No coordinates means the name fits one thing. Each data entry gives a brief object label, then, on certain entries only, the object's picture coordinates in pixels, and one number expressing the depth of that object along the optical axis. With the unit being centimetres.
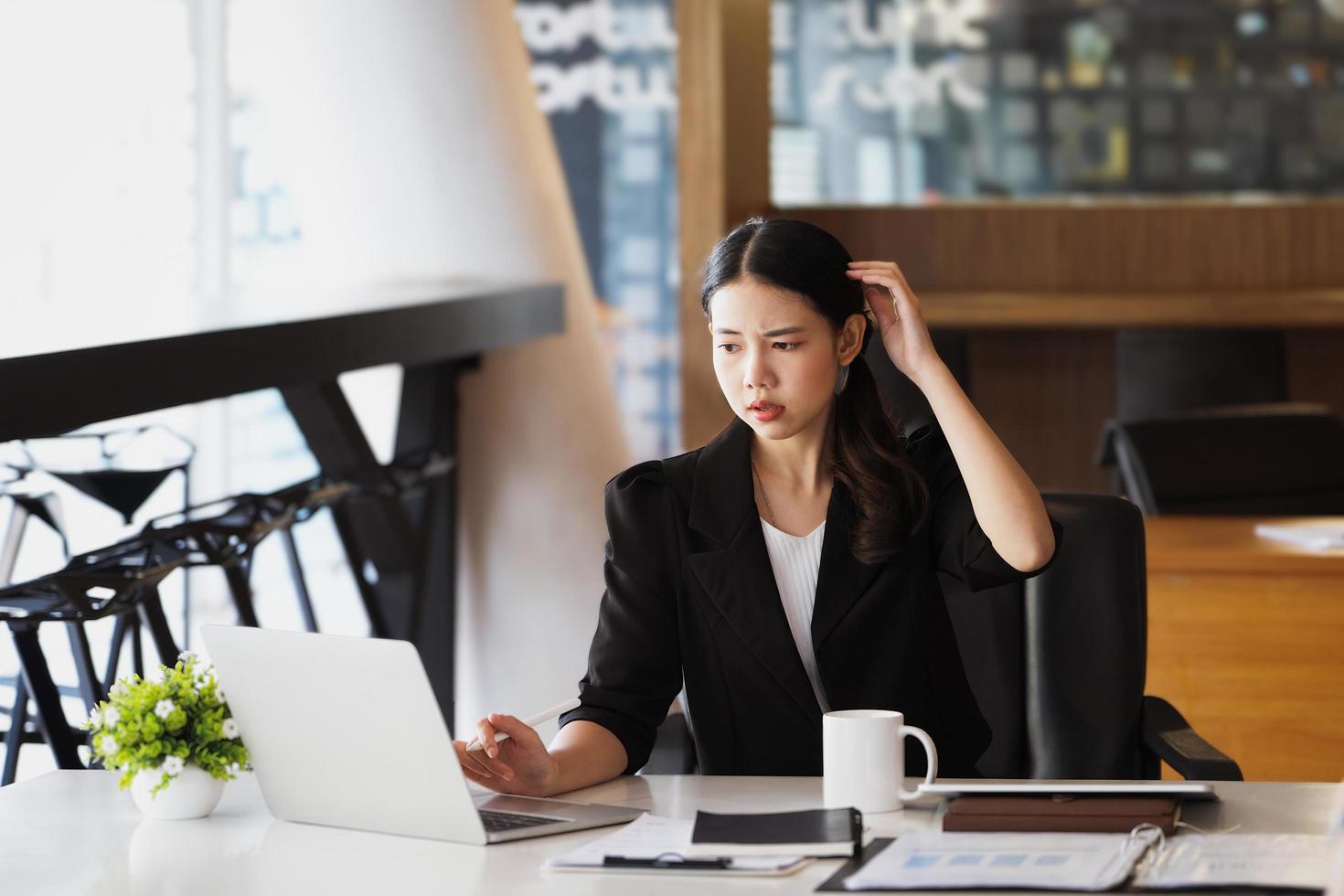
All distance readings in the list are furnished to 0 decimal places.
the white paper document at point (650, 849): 340
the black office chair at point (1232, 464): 638
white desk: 340
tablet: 355
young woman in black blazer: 390
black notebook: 343
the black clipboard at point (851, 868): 335
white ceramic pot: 362
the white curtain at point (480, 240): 784
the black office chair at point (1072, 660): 422
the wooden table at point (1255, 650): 515
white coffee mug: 356
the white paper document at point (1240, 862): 331
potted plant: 361
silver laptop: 347
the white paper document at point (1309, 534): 530
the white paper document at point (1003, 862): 332
